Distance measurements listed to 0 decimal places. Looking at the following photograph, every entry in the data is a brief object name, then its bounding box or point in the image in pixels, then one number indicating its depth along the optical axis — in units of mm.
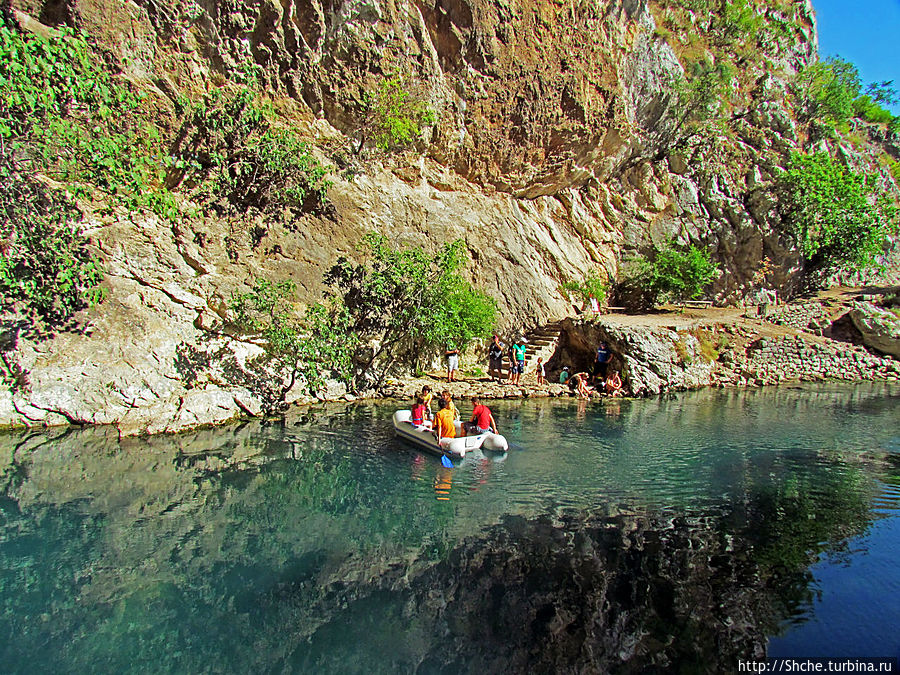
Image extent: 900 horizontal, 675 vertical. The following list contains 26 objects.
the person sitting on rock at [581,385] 18344
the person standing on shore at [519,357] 19372
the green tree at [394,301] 17516
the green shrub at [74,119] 12031
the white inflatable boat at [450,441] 10938
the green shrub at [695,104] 27234
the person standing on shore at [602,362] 19469
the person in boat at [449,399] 11505
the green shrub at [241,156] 15922
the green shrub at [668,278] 25812
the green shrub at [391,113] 18828
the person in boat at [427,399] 12753
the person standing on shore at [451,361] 18516
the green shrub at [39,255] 11992
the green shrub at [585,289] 24219
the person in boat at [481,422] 11969
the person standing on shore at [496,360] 20031
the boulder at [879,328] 23734
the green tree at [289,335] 14805
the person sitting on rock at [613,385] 18625
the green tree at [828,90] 35106
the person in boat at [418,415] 12140
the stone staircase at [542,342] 20734
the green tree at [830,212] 29016
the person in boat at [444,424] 11250
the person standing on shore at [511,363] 19319
